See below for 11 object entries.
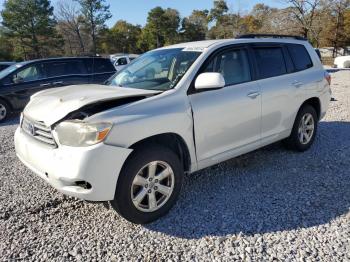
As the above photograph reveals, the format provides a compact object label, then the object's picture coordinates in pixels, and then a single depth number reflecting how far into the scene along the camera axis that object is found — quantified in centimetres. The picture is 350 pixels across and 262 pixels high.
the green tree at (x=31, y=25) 4141
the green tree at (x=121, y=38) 5141
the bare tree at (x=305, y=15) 4141
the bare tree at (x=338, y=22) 4134
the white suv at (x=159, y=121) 290
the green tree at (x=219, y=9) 6012
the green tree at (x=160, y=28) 5584
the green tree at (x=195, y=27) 5897
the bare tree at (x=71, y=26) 4456
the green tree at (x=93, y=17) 4372
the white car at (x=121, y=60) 1736
